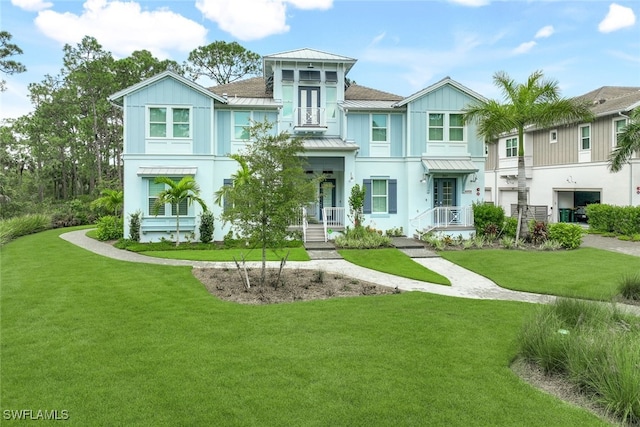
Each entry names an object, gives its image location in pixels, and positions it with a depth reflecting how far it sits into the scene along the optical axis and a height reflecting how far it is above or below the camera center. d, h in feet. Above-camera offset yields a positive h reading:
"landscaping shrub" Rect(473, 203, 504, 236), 62.69 -0.69
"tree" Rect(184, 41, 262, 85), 122.52 +47.24
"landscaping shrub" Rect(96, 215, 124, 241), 62.85 -2.68
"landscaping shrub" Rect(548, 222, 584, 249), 54.80 -3.31
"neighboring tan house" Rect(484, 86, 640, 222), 72.49 +10.01
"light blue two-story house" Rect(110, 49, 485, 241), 59.57 +11.24
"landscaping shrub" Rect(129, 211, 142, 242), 58.65 -2.16
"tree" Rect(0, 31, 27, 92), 67.77 +27.54
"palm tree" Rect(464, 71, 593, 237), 56.03 +14.66
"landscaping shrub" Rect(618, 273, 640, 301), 29.89 -5.87
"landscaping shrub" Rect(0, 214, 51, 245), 60.75 -2.33
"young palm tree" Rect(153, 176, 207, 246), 53.47 +2.52
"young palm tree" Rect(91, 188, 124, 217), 65.41 +2.05
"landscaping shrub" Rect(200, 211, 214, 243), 58.85 -2.35
